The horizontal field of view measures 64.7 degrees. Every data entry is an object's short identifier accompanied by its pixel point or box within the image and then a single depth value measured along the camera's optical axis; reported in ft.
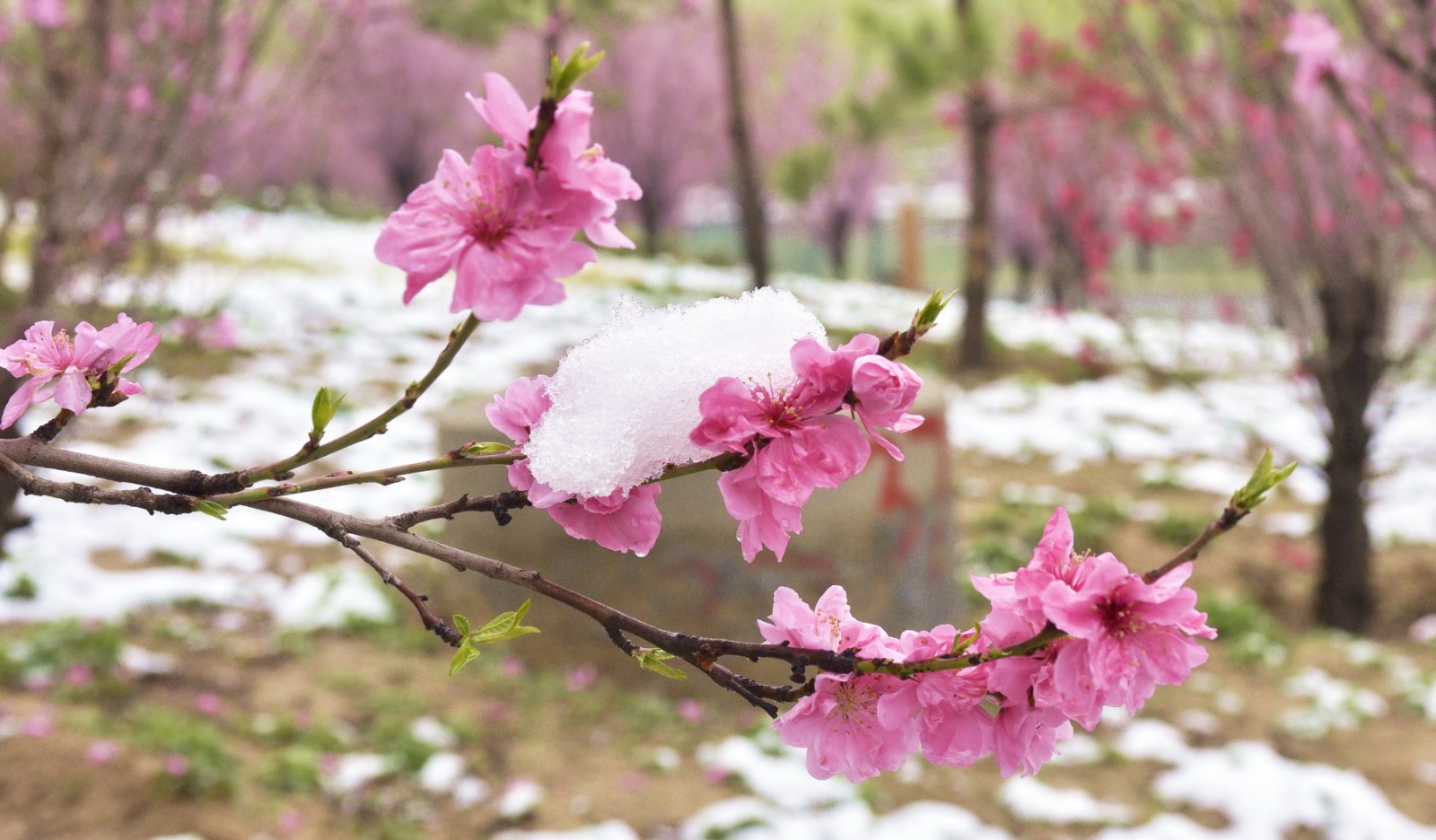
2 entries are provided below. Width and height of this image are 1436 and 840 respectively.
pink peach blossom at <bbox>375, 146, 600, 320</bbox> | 2.30
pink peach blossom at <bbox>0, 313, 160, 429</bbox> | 2.68
